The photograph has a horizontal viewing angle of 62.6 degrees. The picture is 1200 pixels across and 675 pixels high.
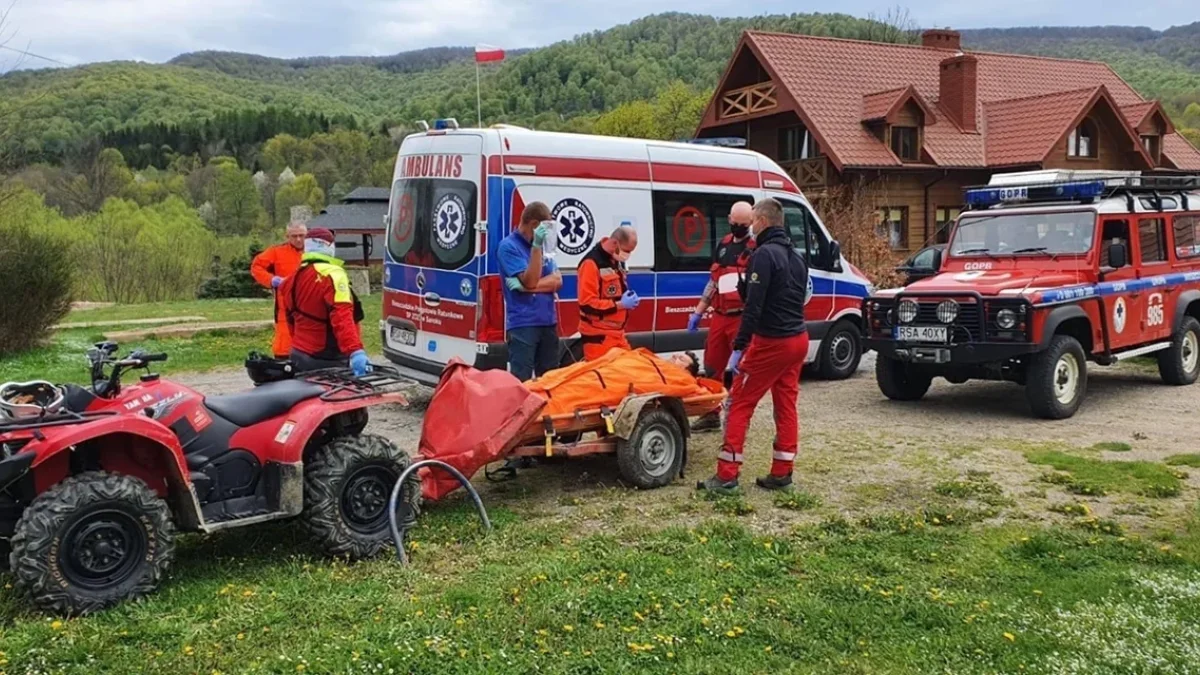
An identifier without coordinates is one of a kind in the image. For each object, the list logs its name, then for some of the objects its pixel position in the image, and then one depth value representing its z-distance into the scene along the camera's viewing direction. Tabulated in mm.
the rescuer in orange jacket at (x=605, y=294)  7848
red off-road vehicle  9172
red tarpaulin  5891
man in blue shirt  7520
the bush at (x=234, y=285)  34844
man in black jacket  6574
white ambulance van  8242
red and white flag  12789
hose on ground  5098
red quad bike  4152
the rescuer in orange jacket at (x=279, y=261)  8438
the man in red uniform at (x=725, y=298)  8289
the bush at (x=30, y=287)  14898
